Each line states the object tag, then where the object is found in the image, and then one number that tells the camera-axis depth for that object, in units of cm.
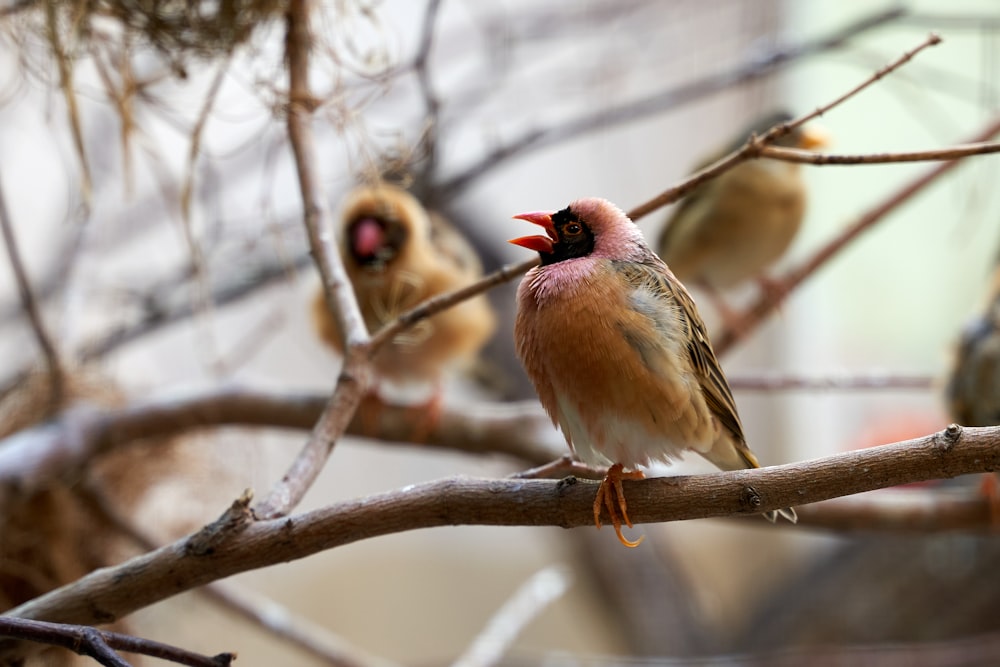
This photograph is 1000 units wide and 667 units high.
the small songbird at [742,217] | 504
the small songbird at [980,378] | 458
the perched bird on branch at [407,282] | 461
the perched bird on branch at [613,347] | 239
